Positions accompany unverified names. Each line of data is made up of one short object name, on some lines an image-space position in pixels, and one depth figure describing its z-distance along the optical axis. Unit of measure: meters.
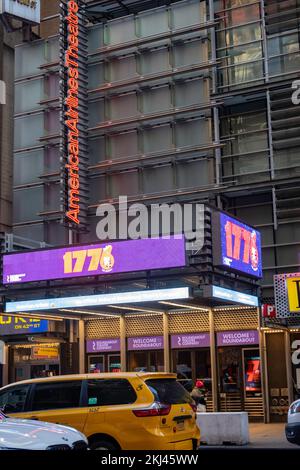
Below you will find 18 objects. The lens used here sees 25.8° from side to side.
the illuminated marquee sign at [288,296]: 19.64
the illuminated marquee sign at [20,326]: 24.47
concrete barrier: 15.56
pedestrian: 17.84
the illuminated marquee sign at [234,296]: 17.58
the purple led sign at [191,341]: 22.83
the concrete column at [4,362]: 26.00
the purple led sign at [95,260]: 17.77
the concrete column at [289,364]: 21.33
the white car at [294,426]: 13.37
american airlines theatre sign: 24.92
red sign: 19.45
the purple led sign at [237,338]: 22.14
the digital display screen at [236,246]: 17.92
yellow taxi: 10.89
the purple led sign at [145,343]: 23.59
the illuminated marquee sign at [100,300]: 17.25
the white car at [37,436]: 8.02
